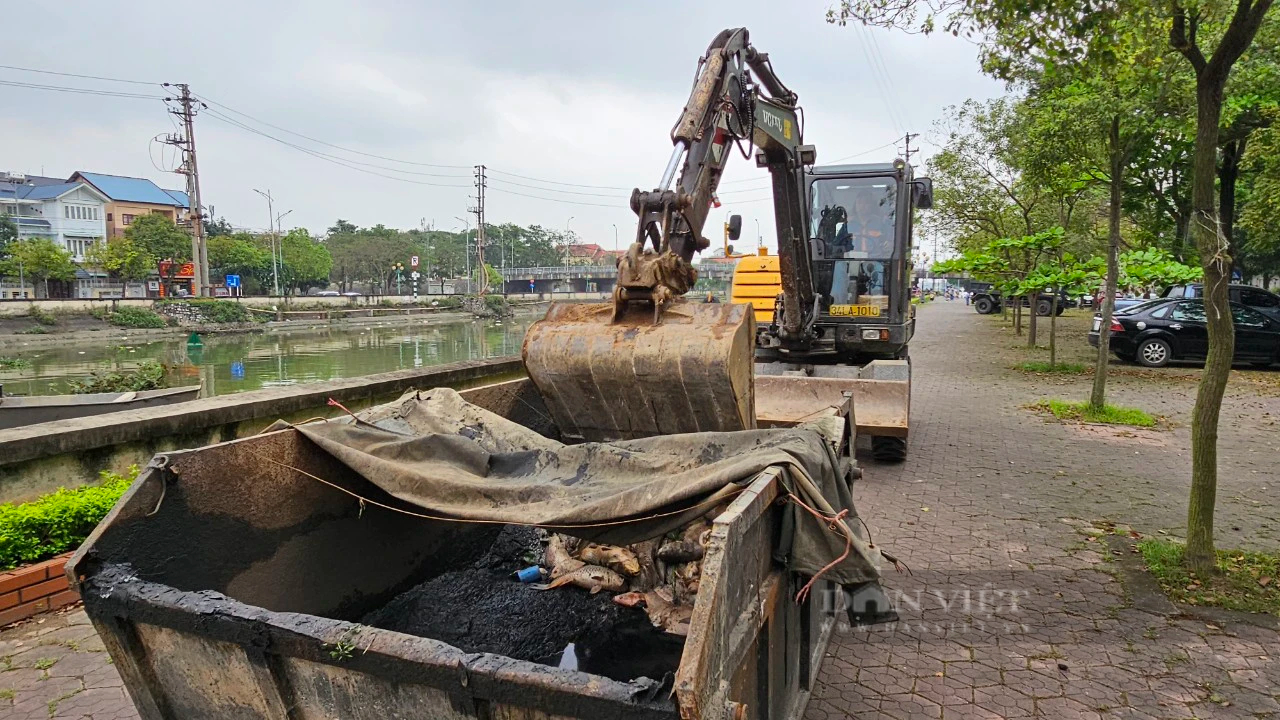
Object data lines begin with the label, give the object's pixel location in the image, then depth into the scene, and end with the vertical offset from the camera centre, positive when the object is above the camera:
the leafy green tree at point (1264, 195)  13.88 +1.88
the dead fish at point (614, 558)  4.06 -1.49
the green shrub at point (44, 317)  39.12 -1.81
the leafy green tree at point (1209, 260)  4.62 +0.15
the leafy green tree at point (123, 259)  49.50 +1.54
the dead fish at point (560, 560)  4.21 -1.55
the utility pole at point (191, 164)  41.22 +6.50
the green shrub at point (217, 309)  43.87 -1.59
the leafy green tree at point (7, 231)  57.03 +3.91
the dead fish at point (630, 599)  3.91 -1.63
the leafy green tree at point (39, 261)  47.16 +1.30
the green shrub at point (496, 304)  64.06 -1.79
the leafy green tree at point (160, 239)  53.22 +3.07
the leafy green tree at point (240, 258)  62.03 +2.03
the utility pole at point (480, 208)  58.78 +5.83
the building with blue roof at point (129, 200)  70.75 +7.98
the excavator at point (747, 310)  4.60 -0.21
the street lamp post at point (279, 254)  66.94 +2.53
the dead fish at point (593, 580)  4.04 -1.59
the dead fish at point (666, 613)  3.73 -1.64
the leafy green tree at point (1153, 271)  12.42 +0.23
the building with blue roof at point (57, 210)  64.38 +6.30
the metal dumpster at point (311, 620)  1.88 -1.01
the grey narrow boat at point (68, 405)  7.10 -1.24
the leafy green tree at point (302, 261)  70.81 +2.01
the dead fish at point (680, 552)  3.83 -1.36
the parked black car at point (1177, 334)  14.97 -0.99
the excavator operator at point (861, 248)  9.05 +0.43
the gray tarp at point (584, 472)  2.64 -0.79
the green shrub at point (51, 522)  4.12 -1.34
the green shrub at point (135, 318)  41.05 -1.98
